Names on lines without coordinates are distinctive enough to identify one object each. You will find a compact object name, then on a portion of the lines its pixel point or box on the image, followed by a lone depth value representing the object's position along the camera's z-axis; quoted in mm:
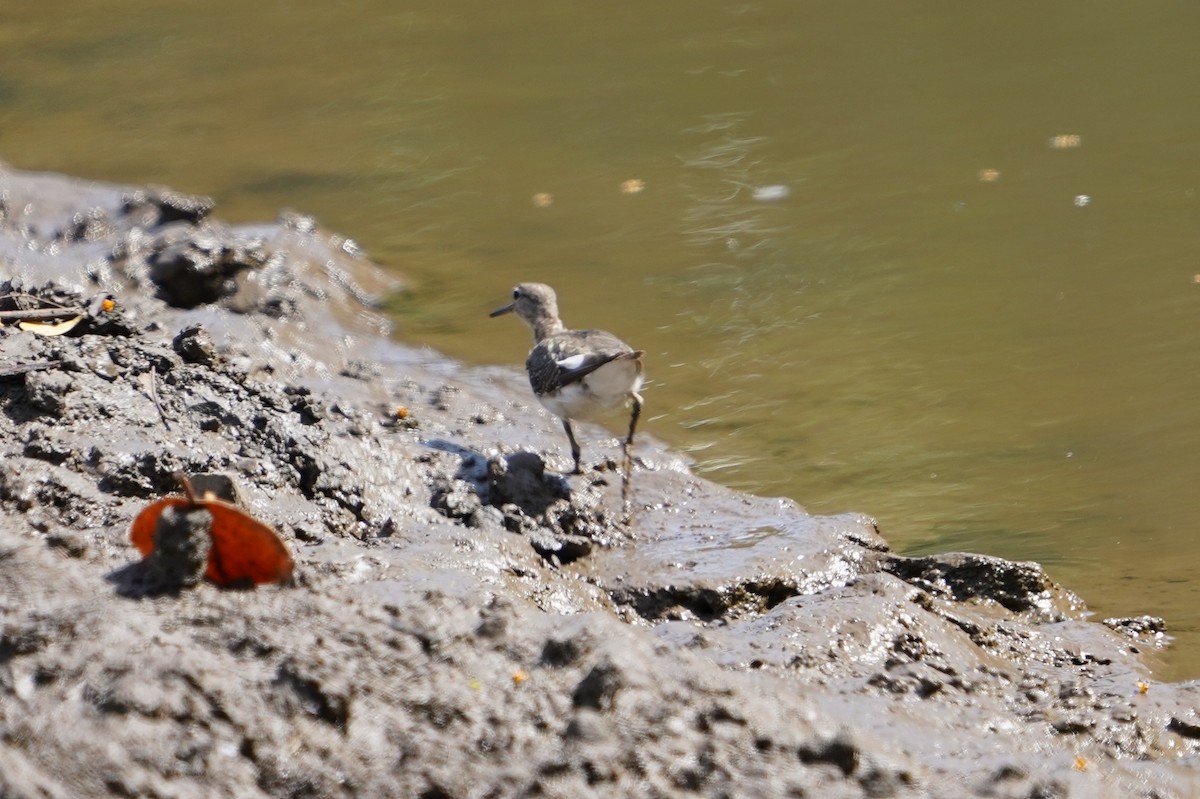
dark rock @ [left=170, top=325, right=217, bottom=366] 10789
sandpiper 11703
